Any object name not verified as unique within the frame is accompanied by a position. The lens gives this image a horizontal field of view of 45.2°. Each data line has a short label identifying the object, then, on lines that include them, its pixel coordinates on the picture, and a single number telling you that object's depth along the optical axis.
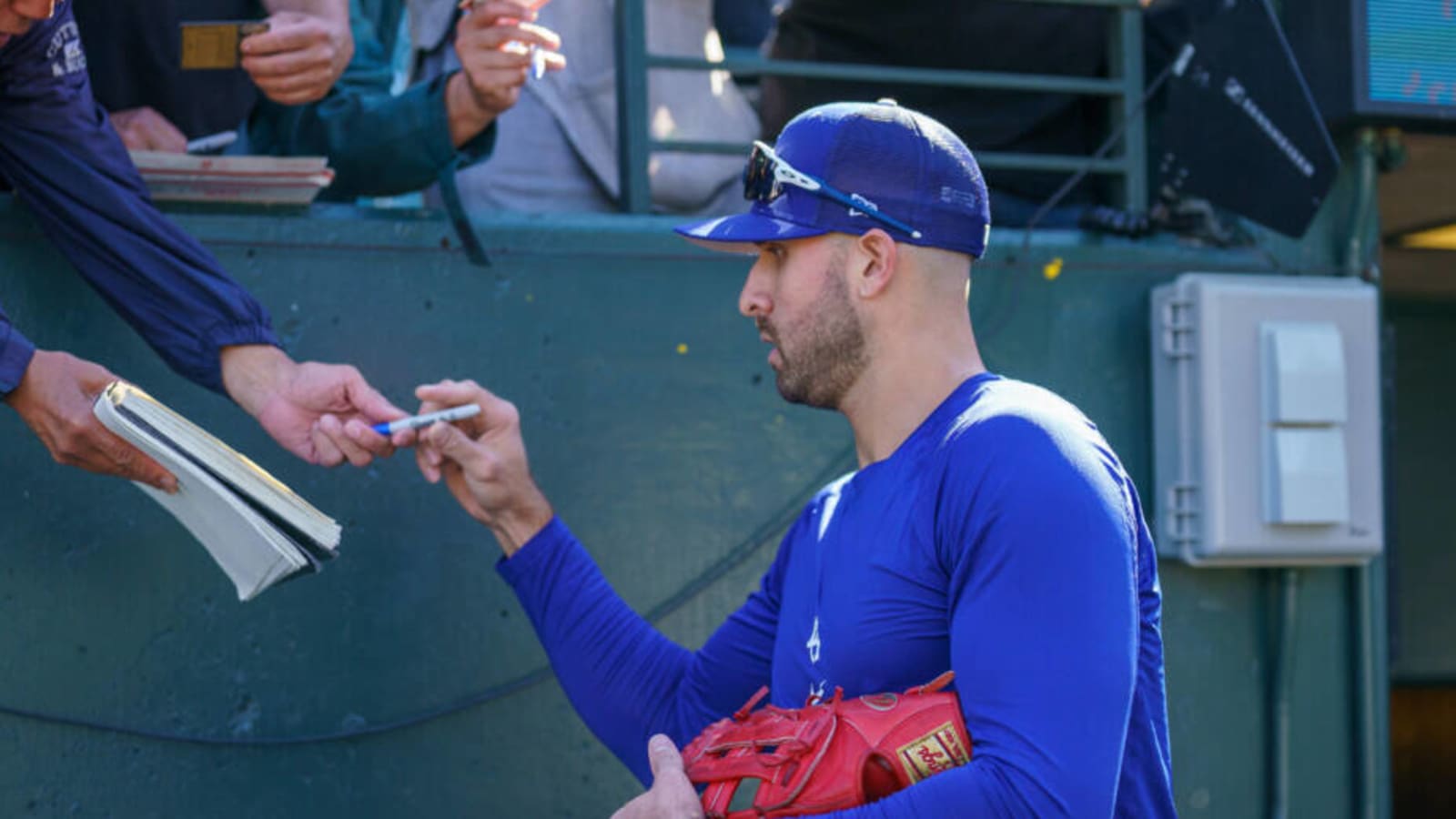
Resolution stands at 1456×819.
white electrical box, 4.15
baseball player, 2.21
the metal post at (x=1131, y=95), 4.50
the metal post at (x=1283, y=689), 4.23
